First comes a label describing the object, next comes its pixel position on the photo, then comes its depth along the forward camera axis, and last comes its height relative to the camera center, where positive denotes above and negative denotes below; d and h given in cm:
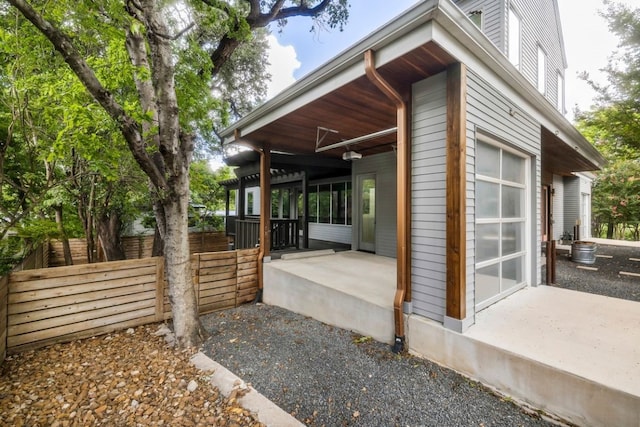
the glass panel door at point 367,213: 740 -2
